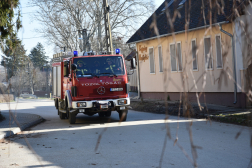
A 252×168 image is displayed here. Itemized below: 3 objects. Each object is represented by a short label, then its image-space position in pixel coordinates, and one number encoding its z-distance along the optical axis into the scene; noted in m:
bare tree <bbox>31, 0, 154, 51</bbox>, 36.12
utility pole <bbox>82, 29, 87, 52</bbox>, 38.18
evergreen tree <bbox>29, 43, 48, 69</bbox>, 88.68
